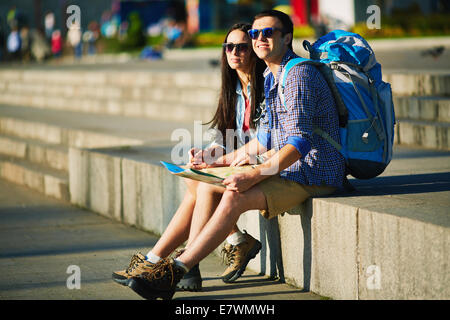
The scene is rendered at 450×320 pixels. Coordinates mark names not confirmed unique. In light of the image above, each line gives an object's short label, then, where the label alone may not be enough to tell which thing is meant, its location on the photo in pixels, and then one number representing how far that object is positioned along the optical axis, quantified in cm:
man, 800
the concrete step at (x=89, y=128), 1658
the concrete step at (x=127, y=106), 2019
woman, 846
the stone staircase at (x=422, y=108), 1325
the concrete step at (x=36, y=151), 1773
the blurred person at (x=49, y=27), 6719
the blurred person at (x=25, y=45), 5528
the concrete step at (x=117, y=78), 2292
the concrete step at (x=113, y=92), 2173
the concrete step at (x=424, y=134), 1304
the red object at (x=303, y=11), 6125
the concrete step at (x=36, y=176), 1584
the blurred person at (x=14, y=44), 5487
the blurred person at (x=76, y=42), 5981
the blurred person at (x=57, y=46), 6147
